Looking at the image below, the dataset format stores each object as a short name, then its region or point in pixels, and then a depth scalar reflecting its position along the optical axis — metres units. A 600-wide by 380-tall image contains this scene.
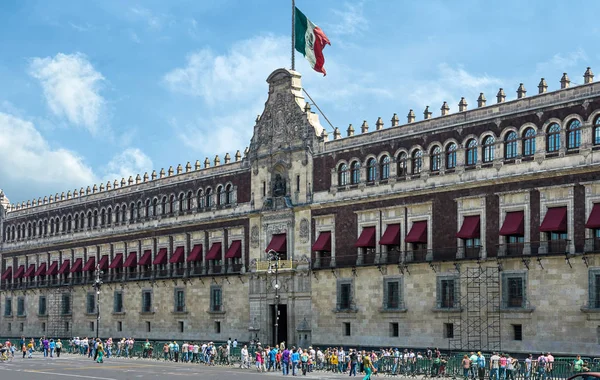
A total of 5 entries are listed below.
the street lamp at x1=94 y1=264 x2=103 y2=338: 80.75
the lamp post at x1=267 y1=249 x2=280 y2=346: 65.16
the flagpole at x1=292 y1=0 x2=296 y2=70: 70.81
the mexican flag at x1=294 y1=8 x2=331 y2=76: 69.12
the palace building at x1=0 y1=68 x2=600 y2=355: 52.62
